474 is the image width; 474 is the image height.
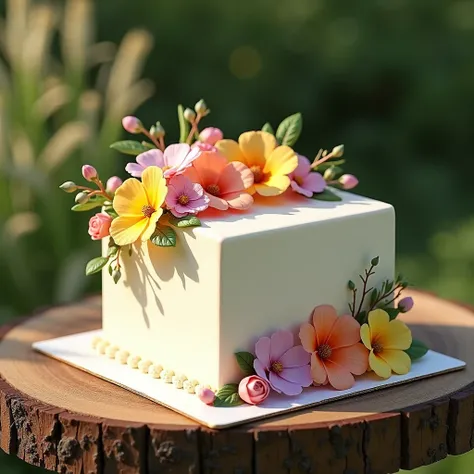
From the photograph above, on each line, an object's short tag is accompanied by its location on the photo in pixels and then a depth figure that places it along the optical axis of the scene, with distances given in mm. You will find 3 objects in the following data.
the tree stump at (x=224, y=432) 1522
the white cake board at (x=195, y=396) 1546
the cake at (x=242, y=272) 1571
